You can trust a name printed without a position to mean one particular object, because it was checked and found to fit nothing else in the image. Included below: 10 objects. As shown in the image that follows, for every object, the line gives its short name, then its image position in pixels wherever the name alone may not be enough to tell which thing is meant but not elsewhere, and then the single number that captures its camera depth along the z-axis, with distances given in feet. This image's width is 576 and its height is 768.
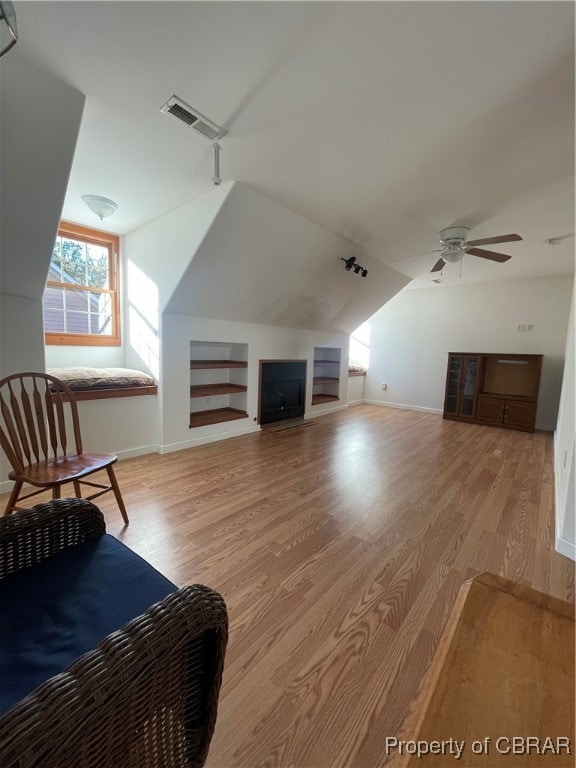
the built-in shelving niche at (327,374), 20.25
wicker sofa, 1.58
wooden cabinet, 16.26
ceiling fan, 10.40
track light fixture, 12.64
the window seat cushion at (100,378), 9.42
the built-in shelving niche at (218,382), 13.53
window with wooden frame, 11.03
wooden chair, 5.67
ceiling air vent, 5.57
